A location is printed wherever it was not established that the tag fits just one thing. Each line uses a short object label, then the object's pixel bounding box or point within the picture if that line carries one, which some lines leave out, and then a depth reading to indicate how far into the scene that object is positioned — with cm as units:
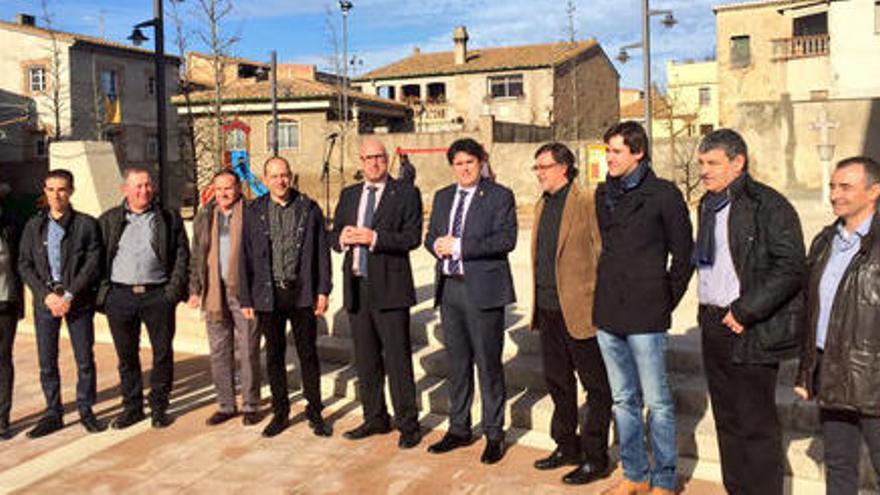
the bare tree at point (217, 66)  1858
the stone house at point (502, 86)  3712
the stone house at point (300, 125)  2964
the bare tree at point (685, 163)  2420
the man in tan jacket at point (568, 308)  425
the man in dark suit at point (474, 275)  464
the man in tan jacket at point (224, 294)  553
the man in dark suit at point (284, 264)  518
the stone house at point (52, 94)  3338
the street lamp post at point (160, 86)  964
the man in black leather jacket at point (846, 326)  301
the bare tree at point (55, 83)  3088
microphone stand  2759
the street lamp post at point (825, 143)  1310
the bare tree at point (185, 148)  3160
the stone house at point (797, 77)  1374
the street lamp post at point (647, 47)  1397
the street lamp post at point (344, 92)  2706
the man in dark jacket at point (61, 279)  539
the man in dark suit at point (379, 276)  495
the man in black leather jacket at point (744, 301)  332
